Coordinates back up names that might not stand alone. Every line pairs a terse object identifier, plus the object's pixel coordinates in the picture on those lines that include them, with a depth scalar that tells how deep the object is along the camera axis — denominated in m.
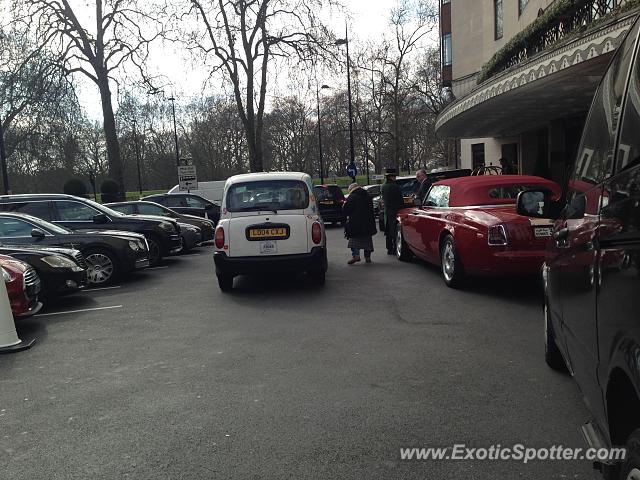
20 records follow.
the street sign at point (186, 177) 29.69
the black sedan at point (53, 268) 8.24
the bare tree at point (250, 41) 30.59
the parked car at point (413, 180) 16.39
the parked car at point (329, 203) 22.30
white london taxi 8.86
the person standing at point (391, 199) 12.27
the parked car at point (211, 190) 33.28
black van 1.95
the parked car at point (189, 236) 15.15
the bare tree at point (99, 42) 26.77
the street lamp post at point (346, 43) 30.42
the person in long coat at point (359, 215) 11.47
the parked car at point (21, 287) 6.77
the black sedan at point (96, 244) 10.06
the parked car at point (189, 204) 20.12
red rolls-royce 7.38
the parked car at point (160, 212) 16.27
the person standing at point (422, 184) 12.32
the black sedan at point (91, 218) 11.90
